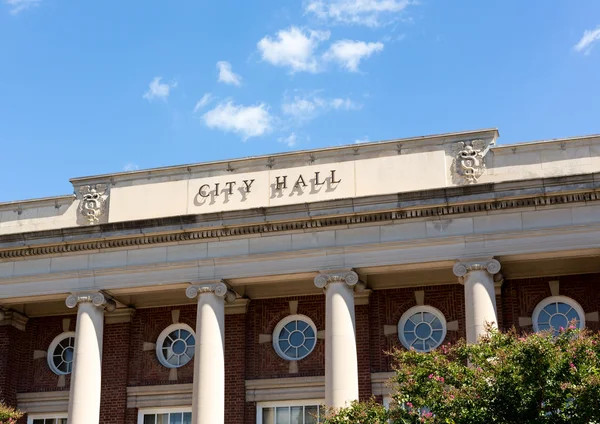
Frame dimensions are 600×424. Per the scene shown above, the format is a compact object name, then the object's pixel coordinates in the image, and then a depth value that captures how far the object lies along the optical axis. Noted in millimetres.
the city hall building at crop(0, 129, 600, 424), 29719
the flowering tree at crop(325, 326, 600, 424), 20953
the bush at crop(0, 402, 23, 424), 28656
